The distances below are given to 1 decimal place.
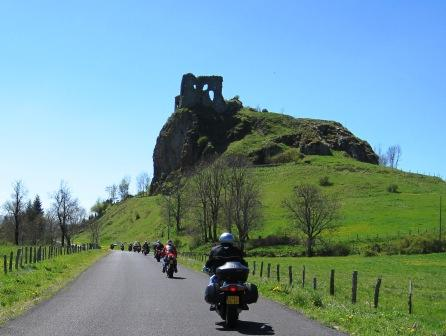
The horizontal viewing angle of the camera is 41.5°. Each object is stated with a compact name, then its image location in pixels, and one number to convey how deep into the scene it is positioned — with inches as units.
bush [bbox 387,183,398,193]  4717.0
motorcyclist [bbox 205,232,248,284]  527.8
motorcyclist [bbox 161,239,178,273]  1193.8
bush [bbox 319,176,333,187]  5039.4
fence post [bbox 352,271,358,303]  750.5
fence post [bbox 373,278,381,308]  738.3
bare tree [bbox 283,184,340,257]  3046.3
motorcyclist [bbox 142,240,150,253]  3024.1
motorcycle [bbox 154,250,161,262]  1943.9
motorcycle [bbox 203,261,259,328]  477.1
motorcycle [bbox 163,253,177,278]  1134.8
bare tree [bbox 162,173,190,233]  4763.8
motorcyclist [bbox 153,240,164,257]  1951.3
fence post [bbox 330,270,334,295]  861.0
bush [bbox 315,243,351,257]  2878.9
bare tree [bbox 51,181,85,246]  4244.3
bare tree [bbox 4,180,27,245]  3922.0
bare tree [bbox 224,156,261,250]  3157.2
